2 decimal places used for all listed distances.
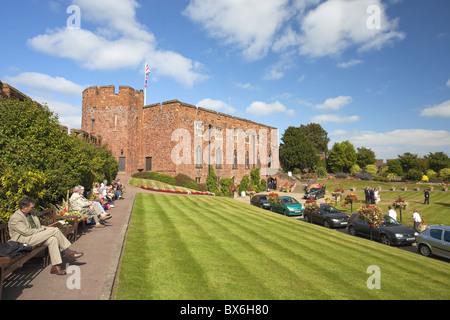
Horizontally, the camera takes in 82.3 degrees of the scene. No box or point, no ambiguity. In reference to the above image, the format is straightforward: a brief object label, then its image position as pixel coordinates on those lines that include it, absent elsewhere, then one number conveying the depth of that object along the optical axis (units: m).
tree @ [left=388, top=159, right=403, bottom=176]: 71.38
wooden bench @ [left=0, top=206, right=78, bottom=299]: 4.61
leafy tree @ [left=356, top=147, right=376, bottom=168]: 81.40
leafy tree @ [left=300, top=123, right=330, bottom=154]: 79.75
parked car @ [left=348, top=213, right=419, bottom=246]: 12.68
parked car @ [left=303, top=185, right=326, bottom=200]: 33.48
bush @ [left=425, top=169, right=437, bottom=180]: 59.55
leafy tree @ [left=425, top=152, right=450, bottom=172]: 67.69
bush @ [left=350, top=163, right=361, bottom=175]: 73.81
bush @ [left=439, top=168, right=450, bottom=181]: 54.97
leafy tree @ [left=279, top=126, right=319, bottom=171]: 62.56
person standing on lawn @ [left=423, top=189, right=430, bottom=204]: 26.42
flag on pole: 39.91
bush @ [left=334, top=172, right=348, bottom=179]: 60.81
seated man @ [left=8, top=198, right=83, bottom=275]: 5.60
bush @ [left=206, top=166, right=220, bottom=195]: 41.63
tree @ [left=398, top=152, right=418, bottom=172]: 70.45
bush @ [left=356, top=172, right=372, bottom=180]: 57.21
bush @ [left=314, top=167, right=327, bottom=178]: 57.71
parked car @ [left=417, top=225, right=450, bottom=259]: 10.88
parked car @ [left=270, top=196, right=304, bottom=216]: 20.73
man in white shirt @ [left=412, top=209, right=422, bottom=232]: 14.78
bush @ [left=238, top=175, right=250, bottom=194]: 49.75
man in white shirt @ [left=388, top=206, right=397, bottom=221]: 15.86
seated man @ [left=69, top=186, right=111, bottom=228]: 9.53
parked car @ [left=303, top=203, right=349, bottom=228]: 16.64
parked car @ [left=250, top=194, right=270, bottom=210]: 24.15
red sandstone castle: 37.25
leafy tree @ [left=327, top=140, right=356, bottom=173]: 76.50
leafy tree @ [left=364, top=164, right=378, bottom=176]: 68.50
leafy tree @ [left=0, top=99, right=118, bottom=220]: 6.97
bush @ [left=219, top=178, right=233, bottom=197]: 44.69
